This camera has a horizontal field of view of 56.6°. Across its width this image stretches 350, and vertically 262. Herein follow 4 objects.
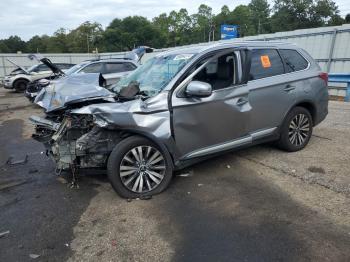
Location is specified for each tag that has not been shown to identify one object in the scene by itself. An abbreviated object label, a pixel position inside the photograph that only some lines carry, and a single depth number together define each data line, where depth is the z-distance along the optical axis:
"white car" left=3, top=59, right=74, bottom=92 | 17.97
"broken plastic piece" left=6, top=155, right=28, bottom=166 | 5.76
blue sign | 36.82
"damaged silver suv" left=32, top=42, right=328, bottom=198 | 3.92
